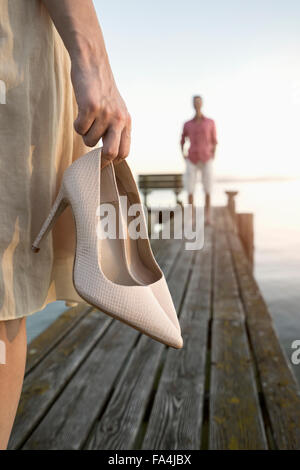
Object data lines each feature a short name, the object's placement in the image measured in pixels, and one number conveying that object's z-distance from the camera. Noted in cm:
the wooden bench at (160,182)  1257
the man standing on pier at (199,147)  586
